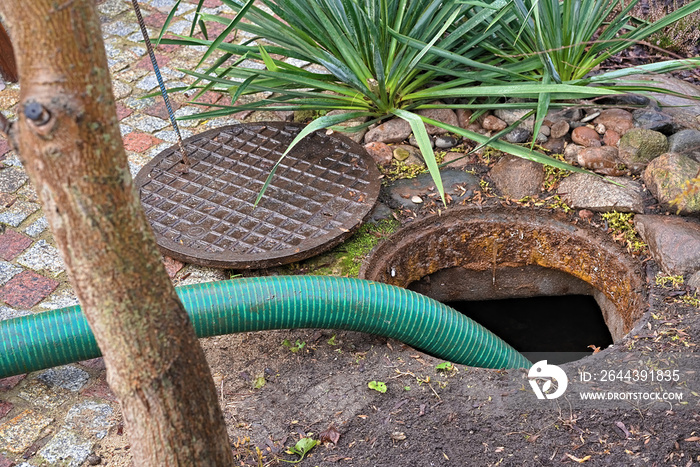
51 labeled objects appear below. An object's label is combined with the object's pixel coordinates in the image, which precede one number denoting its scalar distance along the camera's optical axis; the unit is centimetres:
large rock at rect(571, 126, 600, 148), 338
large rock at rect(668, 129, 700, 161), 324
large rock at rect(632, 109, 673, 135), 338
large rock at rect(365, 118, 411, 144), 359
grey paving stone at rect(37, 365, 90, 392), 268
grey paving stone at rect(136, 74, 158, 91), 427
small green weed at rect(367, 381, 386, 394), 252
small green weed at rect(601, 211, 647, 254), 306
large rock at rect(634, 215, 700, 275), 287
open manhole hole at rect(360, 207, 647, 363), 311
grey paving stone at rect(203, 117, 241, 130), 393
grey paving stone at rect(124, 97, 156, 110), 413
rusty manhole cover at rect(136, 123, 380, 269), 300
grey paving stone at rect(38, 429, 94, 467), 239
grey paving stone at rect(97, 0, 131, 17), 501
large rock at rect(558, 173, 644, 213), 315
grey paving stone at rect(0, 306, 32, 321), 294
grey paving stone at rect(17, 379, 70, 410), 260
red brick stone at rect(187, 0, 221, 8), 492
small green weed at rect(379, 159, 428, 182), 345
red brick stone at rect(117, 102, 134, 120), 407
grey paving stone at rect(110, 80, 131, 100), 422
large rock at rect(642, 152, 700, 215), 297
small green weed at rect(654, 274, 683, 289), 285
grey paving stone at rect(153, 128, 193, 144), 387
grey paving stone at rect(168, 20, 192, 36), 469
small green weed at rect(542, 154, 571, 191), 335
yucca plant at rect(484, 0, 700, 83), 322
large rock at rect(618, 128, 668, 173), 324
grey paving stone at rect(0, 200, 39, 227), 342
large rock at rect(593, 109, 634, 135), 340
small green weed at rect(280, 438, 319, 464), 231
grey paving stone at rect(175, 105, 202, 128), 395
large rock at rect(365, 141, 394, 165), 352
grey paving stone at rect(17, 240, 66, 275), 317
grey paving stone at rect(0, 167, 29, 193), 362
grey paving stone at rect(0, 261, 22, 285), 313
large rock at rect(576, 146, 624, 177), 327
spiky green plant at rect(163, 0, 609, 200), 322
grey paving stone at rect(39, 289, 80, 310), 298
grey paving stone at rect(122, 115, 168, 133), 396
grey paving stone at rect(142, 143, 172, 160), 375
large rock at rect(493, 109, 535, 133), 348
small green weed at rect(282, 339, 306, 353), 275
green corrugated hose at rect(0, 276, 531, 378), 251
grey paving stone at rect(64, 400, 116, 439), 248
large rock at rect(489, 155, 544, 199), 334
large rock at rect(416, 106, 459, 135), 359
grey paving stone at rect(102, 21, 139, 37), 479
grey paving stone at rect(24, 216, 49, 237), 335
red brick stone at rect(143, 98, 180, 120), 407
